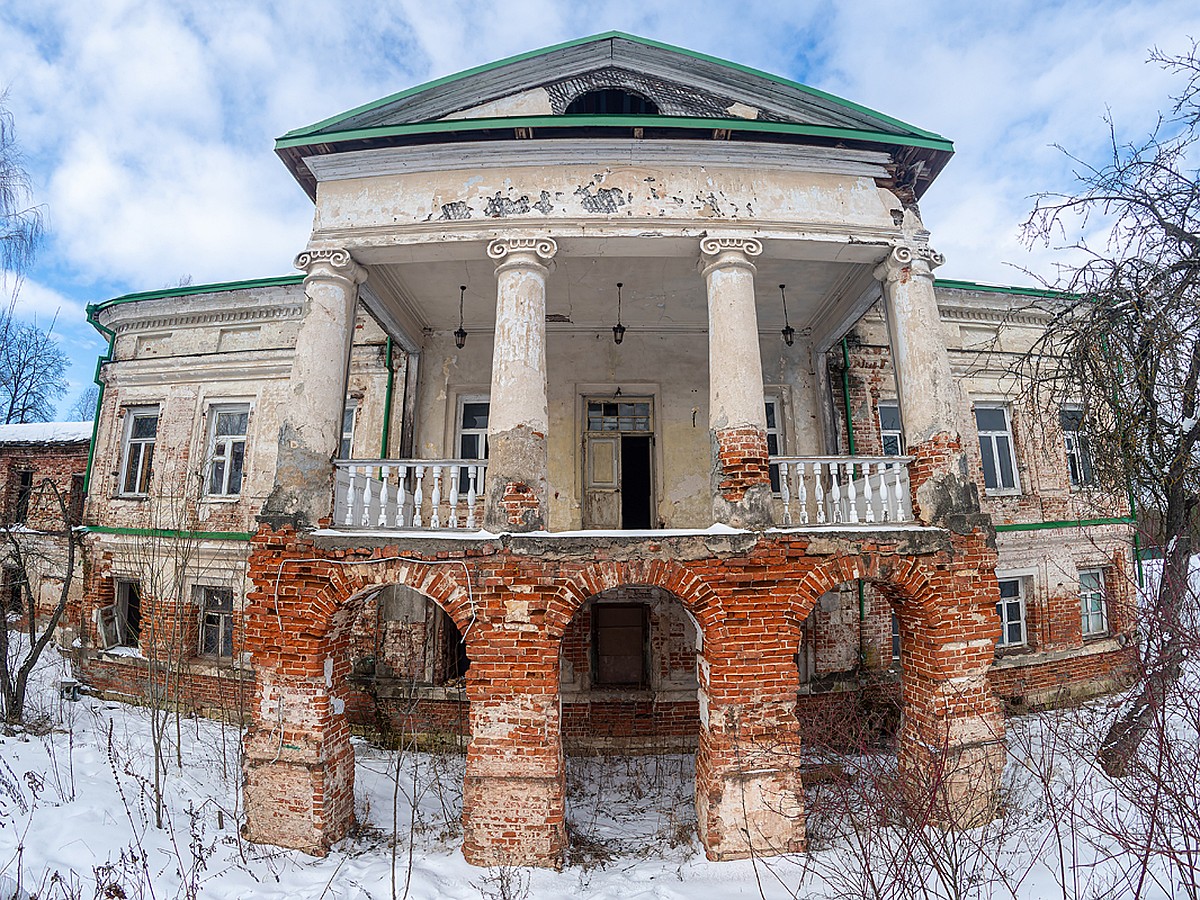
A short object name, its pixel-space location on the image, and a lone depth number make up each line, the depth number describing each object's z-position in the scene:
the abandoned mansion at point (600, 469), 5.57
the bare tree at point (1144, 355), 5.13
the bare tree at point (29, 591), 7.79
